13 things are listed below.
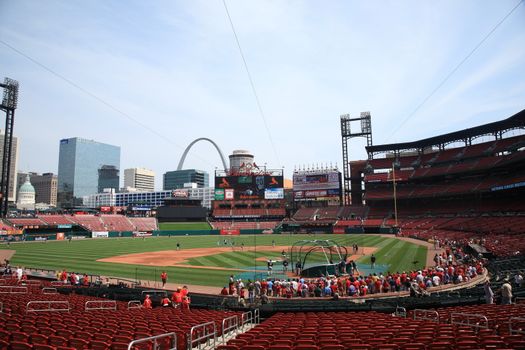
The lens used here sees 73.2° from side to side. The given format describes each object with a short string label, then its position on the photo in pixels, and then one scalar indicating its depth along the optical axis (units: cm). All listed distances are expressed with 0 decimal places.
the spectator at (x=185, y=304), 1607
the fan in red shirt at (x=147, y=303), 1629
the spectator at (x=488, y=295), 1403
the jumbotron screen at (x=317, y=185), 10012
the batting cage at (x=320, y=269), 2900
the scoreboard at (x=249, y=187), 10531
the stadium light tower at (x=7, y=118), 8404
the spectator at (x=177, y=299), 1658
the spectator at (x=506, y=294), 1345
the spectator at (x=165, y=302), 1702
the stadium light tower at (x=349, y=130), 10316
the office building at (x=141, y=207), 12081
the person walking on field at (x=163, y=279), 2553
